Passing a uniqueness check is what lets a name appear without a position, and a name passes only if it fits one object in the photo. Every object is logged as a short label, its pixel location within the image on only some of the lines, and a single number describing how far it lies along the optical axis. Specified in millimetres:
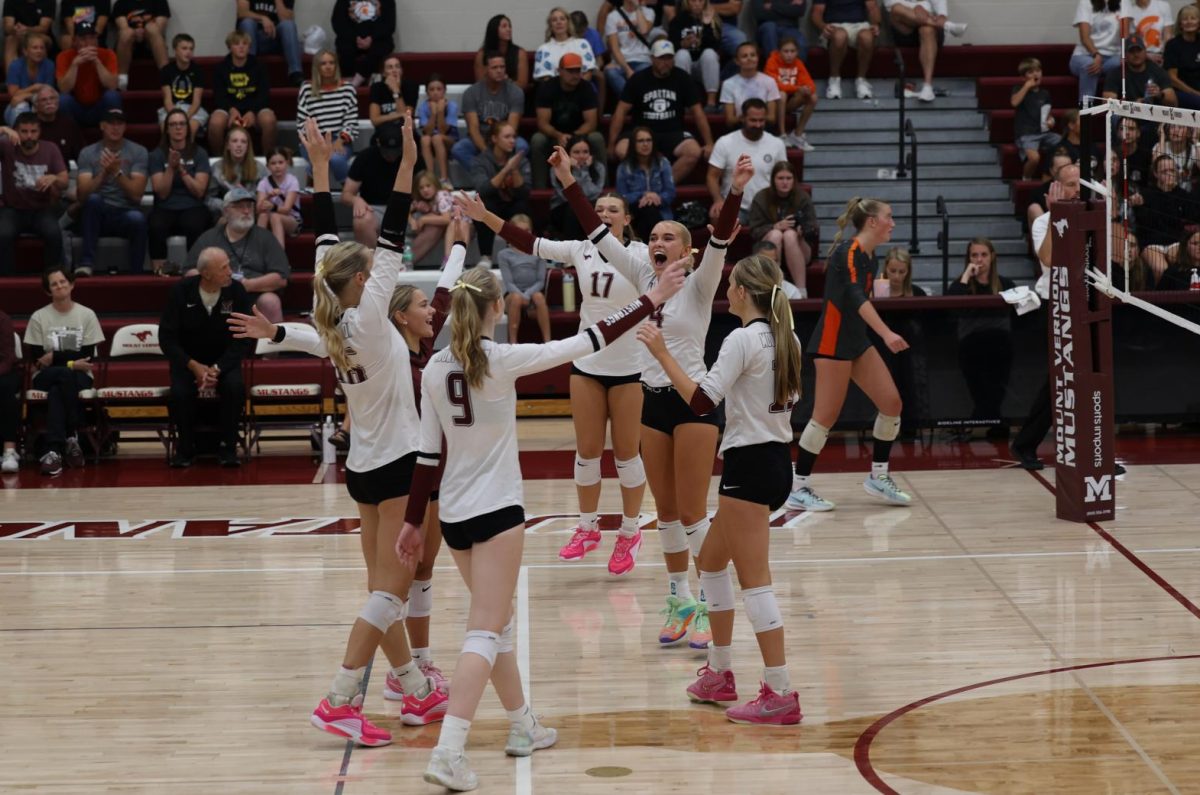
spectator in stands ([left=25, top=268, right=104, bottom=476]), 12789
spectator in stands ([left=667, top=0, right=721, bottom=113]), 17188
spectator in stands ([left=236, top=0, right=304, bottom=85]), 17578
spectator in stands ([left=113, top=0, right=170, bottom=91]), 17531
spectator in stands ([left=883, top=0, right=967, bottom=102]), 17766
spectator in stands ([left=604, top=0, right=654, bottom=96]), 17312
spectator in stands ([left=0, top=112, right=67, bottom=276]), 15117
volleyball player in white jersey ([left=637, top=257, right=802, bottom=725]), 6301
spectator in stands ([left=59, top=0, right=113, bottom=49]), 17266
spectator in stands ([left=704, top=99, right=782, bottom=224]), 15781
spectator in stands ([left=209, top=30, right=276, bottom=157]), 16527
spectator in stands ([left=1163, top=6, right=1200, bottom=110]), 16875
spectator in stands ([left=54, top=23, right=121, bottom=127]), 16594
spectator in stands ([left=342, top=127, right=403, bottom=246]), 15523
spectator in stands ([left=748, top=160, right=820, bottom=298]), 14711
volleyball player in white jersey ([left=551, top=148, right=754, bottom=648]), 7344
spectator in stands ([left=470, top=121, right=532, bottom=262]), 15477
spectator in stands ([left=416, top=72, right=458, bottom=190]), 16266
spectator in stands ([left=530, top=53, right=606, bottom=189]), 16203
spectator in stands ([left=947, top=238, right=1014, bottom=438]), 13047
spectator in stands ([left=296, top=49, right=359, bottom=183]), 16281
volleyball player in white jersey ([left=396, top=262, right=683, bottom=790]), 5703
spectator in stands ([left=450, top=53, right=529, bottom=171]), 16297
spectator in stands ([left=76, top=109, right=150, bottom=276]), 15328
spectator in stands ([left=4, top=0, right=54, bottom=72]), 17047
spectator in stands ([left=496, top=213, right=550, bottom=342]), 14336
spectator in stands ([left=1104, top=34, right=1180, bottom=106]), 16469
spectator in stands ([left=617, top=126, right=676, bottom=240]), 15320
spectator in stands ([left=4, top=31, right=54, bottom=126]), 16312
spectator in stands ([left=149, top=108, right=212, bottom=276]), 15336
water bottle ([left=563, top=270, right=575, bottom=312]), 14734
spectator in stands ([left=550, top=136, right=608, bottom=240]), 15023
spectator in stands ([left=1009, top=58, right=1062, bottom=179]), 16734
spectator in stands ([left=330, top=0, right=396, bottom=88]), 17438
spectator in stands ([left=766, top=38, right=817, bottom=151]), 17000
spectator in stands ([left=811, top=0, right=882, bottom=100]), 17750
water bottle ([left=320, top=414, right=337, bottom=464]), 12828
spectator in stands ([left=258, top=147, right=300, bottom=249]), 15188
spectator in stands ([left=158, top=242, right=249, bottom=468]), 12727
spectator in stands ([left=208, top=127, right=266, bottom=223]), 15328
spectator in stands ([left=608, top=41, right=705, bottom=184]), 16250
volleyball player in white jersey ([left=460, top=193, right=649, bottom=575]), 8539
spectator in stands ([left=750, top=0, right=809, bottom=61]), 17547
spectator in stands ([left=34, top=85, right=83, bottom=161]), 15883
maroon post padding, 9812
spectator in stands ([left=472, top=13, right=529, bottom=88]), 16922
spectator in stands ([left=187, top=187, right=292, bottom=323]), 14289
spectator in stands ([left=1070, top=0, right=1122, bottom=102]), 17141
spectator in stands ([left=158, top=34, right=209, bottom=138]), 16562
